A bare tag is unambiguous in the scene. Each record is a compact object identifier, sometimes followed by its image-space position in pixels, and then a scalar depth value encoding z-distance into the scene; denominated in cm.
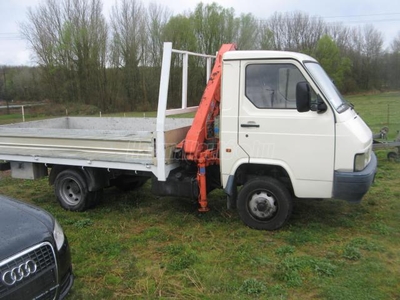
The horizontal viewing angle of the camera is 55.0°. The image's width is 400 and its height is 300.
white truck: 488
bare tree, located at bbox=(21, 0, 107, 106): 3884
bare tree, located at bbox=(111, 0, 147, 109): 3928
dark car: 280
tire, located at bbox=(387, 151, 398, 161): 970
